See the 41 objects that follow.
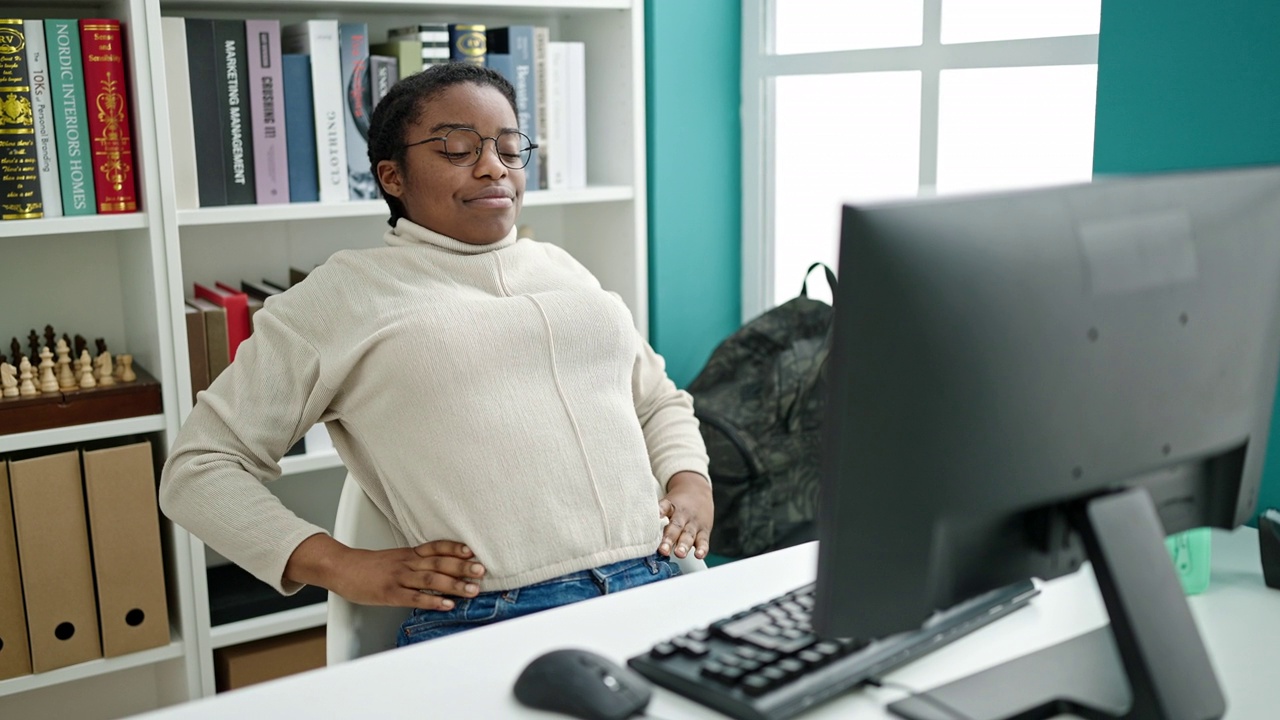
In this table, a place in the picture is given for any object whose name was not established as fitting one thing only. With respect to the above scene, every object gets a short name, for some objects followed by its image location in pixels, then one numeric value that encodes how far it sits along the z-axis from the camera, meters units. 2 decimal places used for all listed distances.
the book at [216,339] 2.12
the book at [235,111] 2.07
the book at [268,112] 2.09
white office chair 1.37
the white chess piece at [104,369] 2.09
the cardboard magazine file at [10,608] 1.99
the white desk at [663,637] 0.94
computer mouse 0.89
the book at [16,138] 1.90
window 2.03
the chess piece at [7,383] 2.00
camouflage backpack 2.21
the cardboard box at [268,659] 2.26
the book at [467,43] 2.28
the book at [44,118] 1.92
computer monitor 0.78
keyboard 0.91
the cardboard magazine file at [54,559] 1.99
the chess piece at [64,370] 2.06
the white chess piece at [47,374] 2.04
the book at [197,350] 2.11
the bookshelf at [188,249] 2.03
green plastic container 1.17
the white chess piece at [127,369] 2.12
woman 1.37
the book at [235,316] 2.15
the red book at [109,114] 1.96
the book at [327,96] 2.15
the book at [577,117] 2.45
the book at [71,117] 1.94
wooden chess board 1.98
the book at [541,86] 2.39
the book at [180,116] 2.01
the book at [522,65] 2.34
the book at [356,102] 2.20
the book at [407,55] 2.23
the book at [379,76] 2.22
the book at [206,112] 2.04
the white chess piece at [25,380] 2.01
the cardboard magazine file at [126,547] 2.05
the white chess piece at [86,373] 2.06
